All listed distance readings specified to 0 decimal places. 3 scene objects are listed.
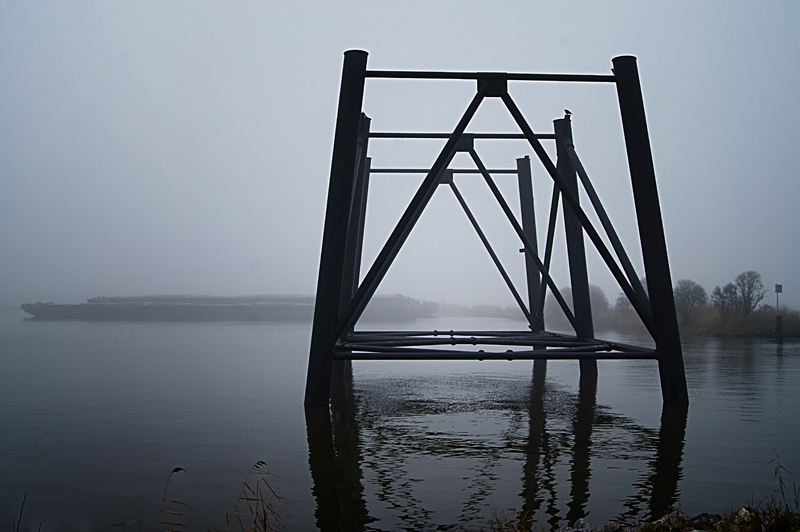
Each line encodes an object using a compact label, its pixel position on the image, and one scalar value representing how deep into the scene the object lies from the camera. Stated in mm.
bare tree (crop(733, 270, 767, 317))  50556
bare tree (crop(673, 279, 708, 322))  53031
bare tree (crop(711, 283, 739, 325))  50175
